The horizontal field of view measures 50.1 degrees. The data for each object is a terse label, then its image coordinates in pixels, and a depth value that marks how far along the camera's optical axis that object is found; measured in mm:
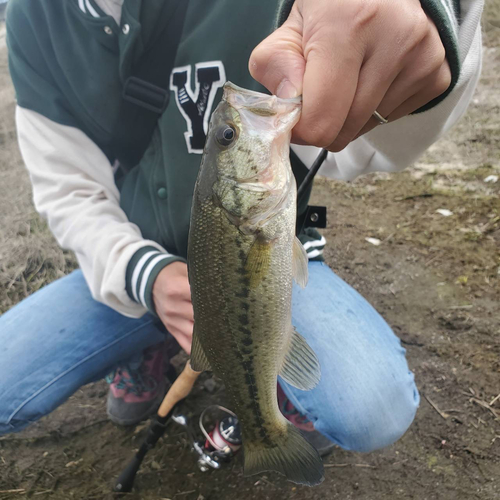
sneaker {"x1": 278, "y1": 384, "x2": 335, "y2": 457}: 596
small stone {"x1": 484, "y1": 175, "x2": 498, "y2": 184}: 948
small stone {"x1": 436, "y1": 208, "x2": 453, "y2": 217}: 886
